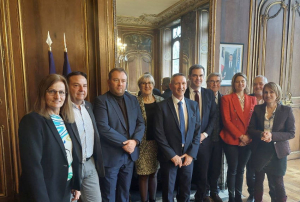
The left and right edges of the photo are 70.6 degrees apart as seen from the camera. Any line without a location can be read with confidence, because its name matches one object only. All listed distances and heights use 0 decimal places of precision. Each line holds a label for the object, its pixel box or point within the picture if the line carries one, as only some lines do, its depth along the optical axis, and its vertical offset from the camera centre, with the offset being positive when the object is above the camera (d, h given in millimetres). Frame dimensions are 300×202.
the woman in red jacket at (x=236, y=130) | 2387 -583
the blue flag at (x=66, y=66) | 2445 +155
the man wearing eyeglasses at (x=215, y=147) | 2496 -806
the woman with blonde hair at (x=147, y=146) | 2232 -707
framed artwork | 3549 +309
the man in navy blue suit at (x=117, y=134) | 1944 -516
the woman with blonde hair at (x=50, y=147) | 1242 -423
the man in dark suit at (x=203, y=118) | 2375 -449
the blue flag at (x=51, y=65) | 2361 +163
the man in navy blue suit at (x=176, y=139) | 2105 -603
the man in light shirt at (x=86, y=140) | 1689 -492
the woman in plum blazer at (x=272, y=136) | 2152 -585
